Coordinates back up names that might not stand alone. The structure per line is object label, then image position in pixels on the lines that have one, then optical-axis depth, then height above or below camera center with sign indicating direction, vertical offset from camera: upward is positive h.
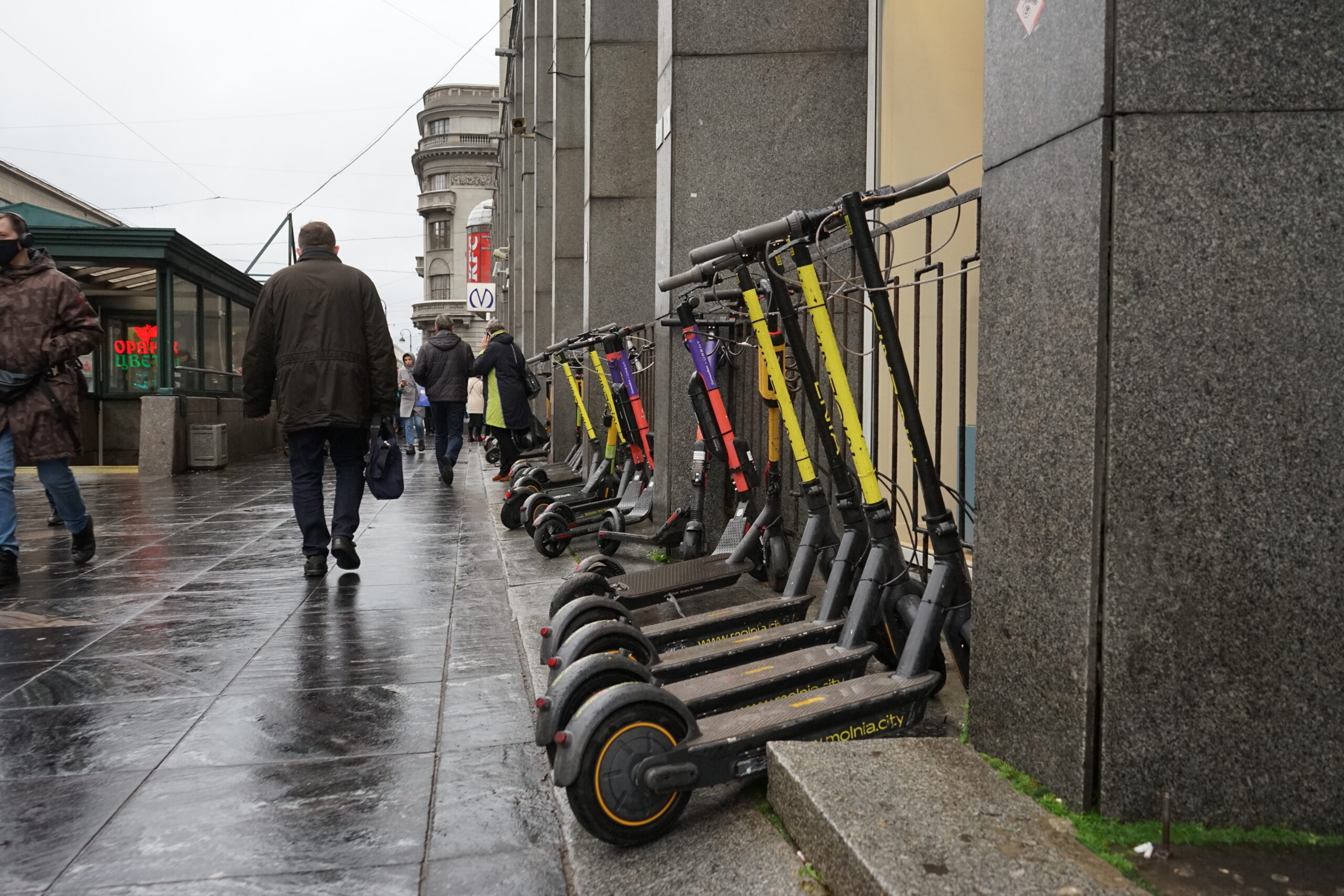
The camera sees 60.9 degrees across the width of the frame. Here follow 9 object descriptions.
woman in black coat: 13.42 +0.39
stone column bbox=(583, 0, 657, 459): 11.49 +2.51
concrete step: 2.13 -0.84
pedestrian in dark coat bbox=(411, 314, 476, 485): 15.38 +0.54
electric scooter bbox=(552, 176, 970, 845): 2.68 -0.76
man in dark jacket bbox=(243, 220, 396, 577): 6.82 +0.26
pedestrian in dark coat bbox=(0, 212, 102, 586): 6.77 +0.34
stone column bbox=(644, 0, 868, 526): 7.20 +1.96
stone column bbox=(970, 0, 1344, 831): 2.42 +0.02
